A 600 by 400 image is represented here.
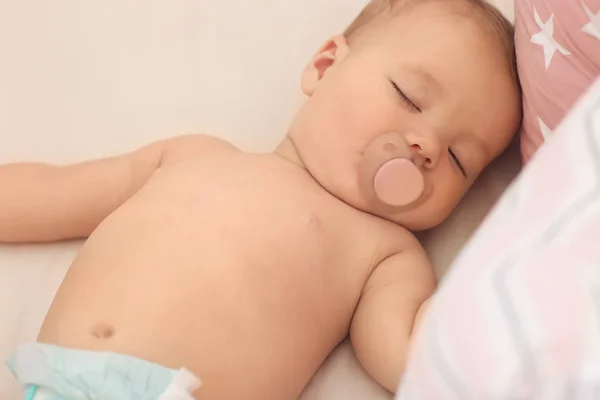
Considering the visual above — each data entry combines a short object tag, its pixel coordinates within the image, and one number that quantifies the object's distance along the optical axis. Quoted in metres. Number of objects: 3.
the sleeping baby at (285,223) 0.68
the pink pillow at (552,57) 0.67
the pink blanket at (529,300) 0.45
